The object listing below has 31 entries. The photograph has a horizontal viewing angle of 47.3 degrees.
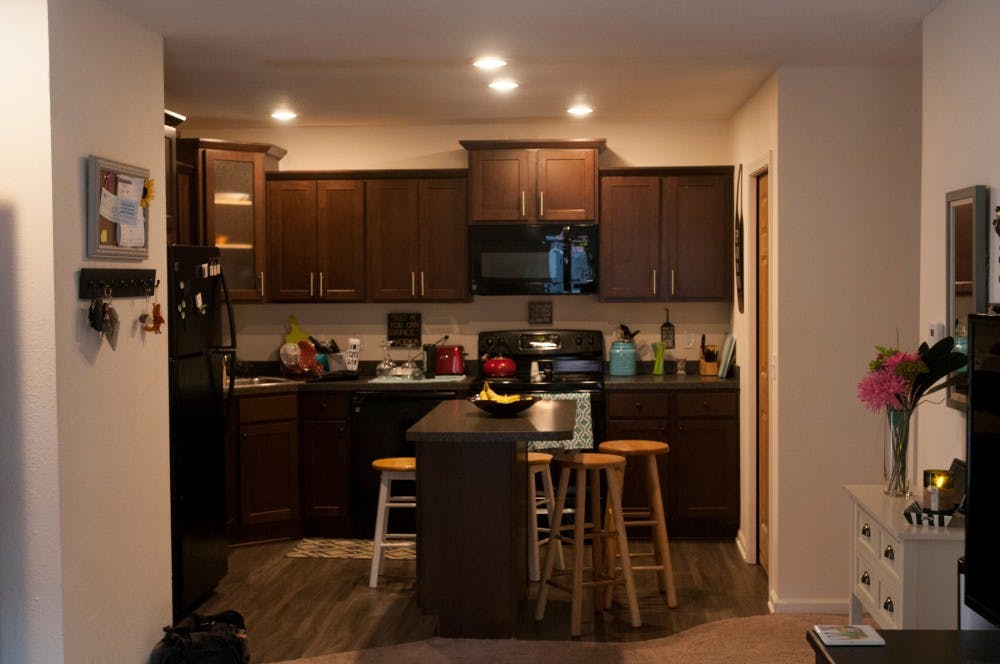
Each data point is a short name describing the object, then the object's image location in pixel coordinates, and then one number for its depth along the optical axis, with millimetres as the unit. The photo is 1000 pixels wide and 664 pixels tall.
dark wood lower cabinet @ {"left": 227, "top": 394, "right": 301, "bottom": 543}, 6523
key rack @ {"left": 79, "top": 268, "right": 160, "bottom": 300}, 3828
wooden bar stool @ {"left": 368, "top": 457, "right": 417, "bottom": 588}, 5691
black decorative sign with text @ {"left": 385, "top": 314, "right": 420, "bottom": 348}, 7402
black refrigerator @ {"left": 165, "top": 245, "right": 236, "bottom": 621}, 5008
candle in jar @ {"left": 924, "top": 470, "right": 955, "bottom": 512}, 3354
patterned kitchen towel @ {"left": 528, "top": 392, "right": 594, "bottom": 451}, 5273
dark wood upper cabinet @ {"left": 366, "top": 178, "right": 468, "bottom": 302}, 7059
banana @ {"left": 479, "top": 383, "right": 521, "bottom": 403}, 4988
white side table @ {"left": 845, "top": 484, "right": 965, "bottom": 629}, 3168
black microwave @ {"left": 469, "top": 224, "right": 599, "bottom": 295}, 6992
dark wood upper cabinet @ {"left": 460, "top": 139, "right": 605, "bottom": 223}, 6910
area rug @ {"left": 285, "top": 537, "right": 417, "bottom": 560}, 6422
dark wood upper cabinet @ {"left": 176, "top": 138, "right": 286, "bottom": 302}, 6637
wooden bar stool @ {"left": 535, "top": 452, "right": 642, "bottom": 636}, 4953
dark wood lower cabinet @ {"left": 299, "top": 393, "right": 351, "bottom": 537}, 6750
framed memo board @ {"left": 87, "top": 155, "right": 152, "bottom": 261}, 3865
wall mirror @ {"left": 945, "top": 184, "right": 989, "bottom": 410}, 3570
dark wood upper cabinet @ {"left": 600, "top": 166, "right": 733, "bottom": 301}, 6941
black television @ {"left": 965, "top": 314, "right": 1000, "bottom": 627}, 2492
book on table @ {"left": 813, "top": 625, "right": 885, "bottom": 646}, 2473
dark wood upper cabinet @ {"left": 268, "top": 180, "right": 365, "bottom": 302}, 7098
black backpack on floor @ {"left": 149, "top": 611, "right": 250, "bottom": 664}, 4305
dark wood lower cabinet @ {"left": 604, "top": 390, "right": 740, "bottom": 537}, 6625
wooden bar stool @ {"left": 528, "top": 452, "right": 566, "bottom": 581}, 5414
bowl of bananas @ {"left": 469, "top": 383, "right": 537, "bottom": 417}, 4848
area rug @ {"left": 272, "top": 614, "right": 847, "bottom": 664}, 4609
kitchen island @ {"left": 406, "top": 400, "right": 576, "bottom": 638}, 4617
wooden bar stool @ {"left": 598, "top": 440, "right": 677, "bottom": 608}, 5355
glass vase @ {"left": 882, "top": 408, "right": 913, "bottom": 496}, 3666
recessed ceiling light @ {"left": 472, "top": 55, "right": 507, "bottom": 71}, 5047
